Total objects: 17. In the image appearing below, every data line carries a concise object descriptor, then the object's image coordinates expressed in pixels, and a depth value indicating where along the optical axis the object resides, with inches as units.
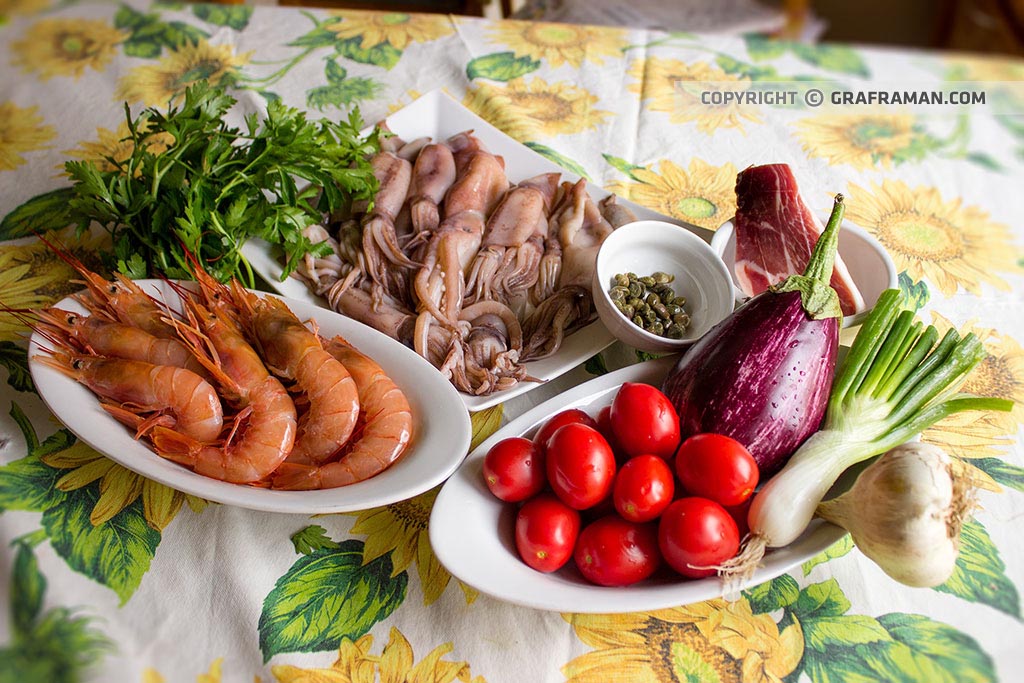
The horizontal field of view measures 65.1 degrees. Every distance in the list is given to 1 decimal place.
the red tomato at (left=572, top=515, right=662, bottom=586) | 41.0
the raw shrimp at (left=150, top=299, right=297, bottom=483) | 45.1
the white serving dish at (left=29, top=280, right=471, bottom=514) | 42.7
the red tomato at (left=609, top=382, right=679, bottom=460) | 44.3
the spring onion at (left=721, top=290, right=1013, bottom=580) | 42.7
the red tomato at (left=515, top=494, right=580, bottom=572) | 41.3
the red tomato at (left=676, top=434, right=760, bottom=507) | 41.4
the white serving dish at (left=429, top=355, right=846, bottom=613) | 39.7
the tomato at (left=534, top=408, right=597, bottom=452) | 45.8
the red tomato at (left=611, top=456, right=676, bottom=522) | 41.2
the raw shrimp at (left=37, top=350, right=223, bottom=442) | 47.1
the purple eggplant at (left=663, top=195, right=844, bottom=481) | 45.2
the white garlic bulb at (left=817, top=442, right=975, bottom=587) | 38.6
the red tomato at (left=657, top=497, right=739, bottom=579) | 39.5
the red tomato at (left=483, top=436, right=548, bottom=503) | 43.2
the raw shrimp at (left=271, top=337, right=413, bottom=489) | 45.7
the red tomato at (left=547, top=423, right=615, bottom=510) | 41.8
